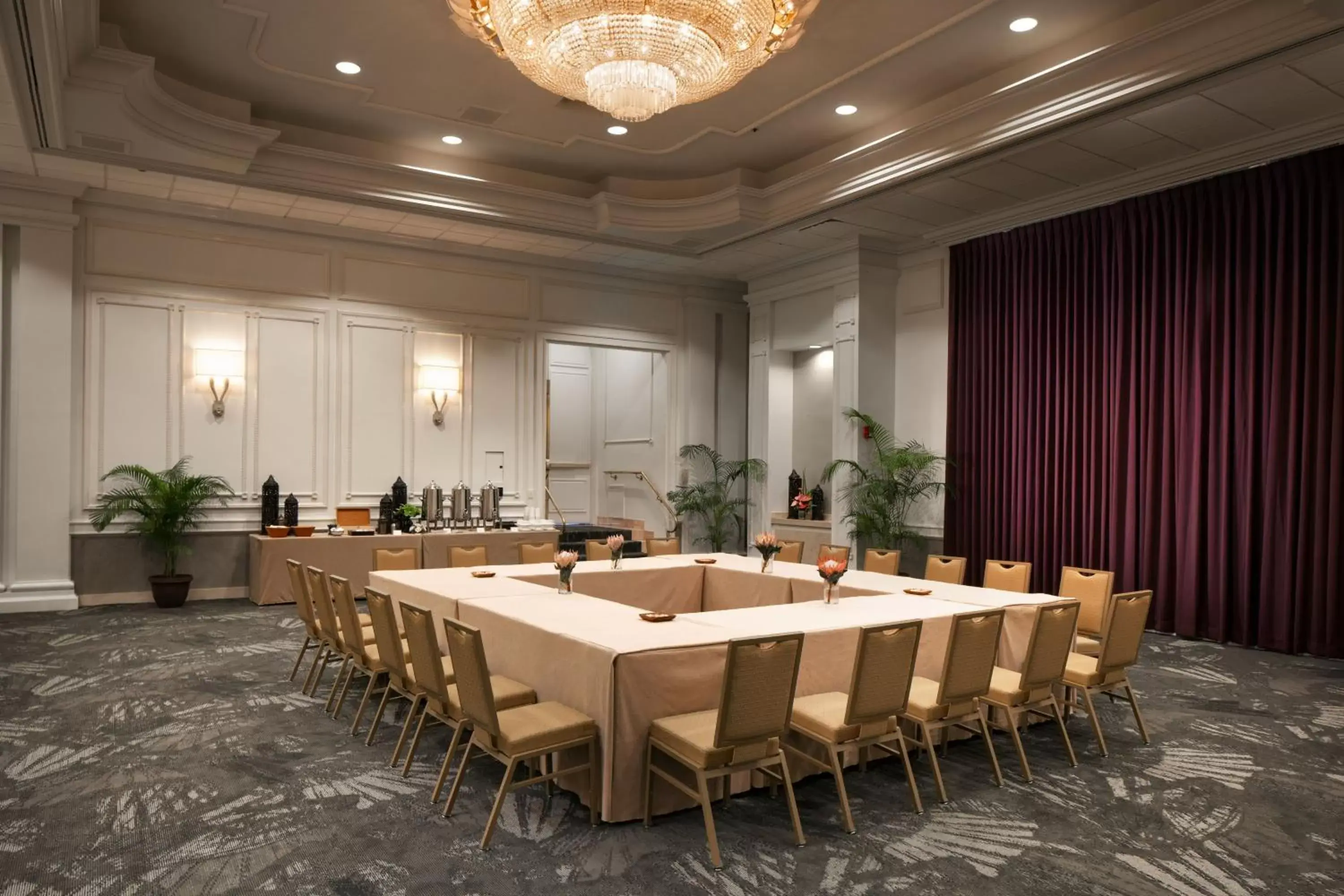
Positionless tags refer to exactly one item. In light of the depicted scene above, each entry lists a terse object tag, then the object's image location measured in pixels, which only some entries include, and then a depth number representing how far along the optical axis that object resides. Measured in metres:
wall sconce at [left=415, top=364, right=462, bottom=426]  10.71
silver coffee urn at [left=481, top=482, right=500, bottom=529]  10.66
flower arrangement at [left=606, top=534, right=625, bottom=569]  6.78
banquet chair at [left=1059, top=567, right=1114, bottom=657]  6.04
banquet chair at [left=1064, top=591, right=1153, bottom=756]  4.75
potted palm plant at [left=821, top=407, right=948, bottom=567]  10.05
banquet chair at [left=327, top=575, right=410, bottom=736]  5.09
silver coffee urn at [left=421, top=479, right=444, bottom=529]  10.19
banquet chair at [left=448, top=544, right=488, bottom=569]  7.48
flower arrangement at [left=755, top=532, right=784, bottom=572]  6.73
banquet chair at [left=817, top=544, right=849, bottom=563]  5.62
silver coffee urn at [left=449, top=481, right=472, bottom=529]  10.39
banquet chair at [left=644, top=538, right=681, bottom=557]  8.33
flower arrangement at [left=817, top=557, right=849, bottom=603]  5.24
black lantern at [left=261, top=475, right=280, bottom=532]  9.56
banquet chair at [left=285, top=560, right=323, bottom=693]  6.07
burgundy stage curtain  7.08
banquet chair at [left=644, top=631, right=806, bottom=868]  3.50
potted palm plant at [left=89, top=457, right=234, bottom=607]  8.88
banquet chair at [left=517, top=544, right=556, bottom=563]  7.74
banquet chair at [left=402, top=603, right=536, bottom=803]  3.99
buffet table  9.09
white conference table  3.79
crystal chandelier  4.58
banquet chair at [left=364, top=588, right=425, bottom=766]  4.59
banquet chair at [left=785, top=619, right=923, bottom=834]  3.82
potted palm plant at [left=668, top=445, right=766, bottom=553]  12.09
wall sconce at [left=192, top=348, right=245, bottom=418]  9.48
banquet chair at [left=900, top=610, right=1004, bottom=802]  4.18
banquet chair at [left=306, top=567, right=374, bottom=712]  5.50
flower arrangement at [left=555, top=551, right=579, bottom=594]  5.46
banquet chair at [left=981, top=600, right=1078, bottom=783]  4.45
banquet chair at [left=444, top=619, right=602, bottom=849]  3.62
